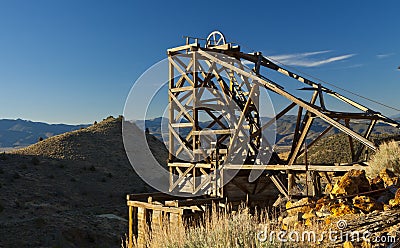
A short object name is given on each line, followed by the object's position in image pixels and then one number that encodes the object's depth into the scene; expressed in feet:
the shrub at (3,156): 111.50
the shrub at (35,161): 111.34
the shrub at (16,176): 94.94
